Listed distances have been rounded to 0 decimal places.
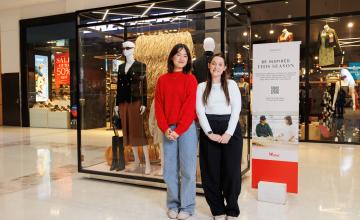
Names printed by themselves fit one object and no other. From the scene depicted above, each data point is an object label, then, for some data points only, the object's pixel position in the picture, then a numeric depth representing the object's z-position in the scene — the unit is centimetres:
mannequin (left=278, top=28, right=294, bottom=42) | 817
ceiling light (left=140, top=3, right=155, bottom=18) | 415
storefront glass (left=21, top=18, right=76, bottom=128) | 1116
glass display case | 401
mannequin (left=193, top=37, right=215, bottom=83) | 382
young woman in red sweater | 310
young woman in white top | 299
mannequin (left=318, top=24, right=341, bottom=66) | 786
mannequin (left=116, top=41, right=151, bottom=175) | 431
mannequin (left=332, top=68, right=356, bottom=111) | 772
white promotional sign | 359
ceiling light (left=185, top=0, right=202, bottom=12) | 393
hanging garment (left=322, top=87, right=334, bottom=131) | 798
